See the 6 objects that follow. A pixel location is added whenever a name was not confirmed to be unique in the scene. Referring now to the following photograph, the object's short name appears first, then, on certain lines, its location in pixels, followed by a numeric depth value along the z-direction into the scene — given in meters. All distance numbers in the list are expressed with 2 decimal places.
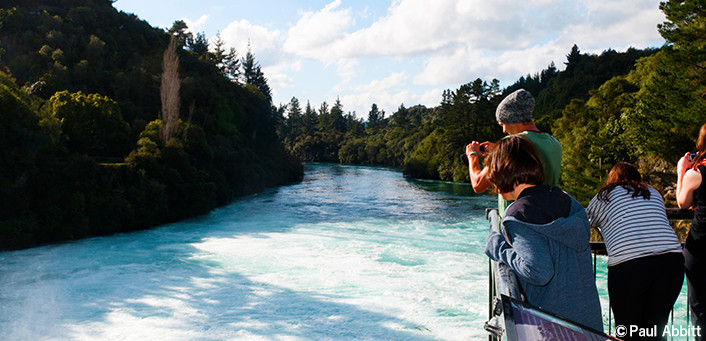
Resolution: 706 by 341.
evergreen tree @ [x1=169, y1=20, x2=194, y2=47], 58.49
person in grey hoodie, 1.89
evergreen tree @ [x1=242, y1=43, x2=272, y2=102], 63.47
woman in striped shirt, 2.48
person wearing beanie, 2.65
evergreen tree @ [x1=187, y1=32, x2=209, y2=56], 56.41
